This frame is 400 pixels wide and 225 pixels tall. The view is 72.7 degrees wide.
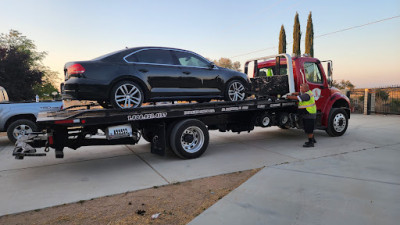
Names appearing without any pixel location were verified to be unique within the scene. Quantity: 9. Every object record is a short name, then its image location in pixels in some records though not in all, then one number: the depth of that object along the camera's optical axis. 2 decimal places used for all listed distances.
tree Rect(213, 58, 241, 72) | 47.75
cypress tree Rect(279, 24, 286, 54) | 33.22
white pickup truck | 7.61
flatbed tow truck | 4.73
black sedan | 4.78
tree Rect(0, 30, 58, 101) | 25.36
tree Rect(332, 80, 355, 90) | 34.21
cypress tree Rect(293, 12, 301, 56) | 32.19
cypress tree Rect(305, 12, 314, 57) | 32.06
